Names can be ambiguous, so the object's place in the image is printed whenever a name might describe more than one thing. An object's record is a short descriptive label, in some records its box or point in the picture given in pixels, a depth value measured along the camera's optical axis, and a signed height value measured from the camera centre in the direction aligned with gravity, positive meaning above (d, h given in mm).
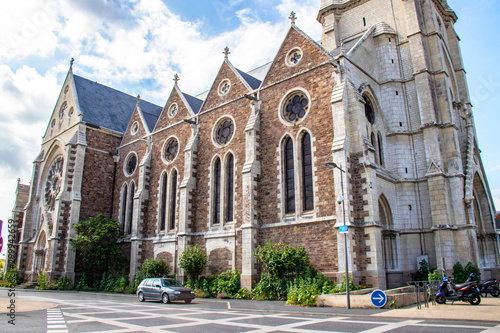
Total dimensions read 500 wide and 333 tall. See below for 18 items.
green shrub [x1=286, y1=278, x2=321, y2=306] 15602 -1467
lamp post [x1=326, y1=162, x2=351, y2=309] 13969 +2395
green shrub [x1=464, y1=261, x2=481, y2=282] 19516 -699
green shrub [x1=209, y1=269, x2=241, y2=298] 20812 -1380
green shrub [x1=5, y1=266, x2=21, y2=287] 33325 -1327
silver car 18484 -1547
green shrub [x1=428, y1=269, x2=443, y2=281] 18359 -954
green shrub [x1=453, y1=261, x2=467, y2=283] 19406 -844
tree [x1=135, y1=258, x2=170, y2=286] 25203 -568
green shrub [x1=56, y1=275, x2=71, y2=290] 29336 -1641
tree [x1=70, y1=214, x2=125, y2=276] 29422 +1205
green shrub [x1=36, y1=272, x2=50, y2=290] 29891 -1631
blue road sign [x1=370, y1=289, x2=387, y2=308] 12844 -1352
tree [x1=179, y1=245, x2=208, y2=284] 22656 -177
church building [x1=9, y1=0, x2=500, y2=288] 19438 +5754
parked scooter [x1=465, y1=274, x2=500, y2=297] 16953 -1398
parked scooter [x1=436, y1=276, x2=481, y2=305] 14211 -1338
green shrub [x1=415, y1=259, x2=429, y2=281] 20406 -810
